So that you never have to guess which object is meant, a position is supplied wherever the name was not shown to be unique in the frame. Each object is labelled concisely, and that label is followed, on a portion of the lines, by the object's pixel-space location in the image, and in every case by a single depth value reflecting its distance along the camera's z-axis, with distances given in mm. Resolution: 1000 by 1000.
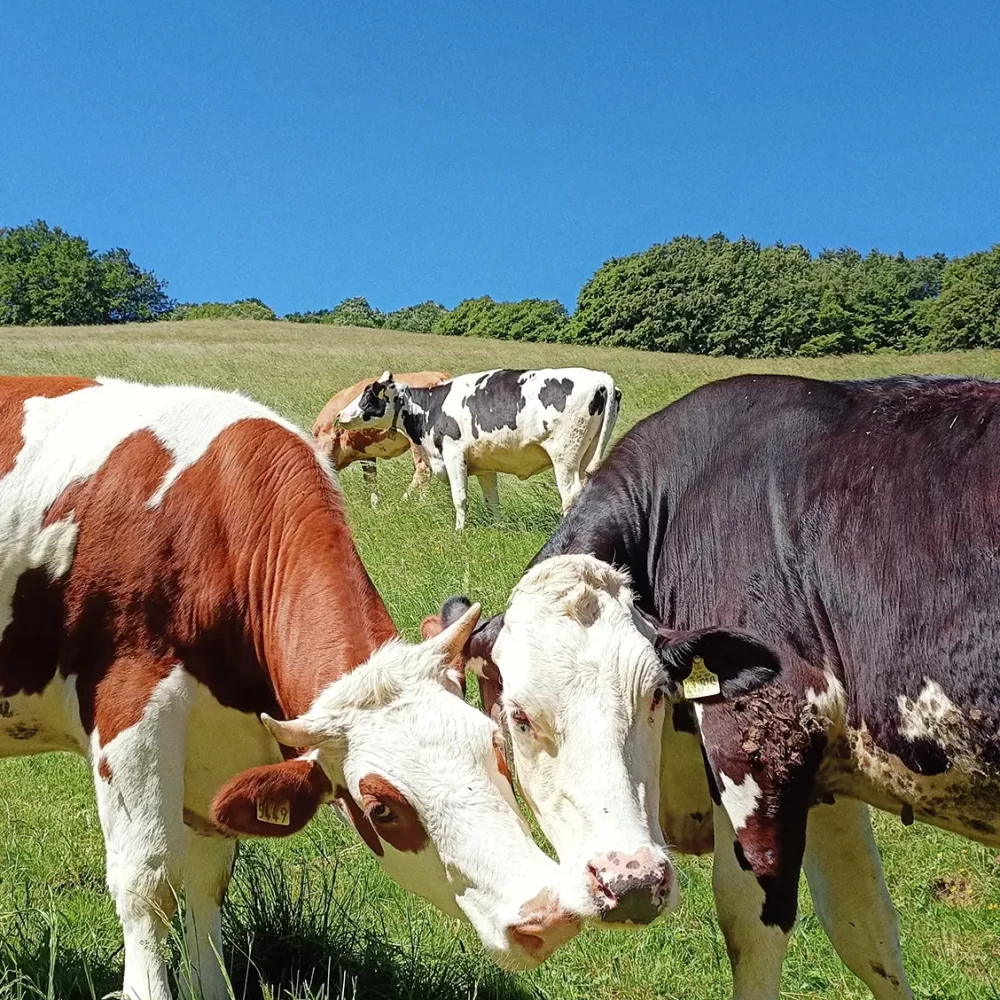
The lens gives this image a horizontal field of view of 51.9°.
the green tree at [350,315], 110375
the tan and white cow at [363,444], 17141
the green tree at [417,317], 110900
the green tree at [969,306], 64188
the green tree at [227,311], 101000
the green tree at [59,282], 79500
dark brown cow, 3043
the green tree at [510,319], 83500
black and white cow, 14250
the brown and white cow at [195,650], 2982
